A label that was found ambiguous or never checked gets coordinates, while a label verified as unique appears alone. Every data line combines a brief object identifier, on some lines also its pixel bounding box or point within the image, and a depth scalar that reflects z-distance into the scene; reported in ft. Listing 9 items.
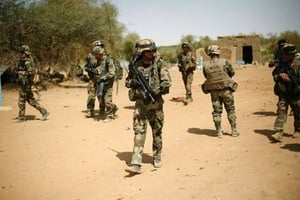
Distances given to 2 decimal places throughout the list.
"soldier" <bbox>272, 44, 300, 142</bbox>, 20.15
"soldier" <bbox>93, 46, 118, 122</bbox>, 28.89
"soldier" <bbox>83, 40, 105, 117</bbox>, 30.35
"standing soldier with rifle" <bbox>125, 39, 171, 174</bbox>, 16.30
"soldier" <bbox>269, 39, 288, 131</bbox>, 20.70
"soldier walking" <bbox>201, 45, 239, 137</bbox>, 21.89
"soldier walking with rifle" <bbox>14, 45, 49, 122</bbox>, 28.27
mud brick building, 102.19
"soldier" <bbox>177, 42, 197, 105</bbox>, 36.27
